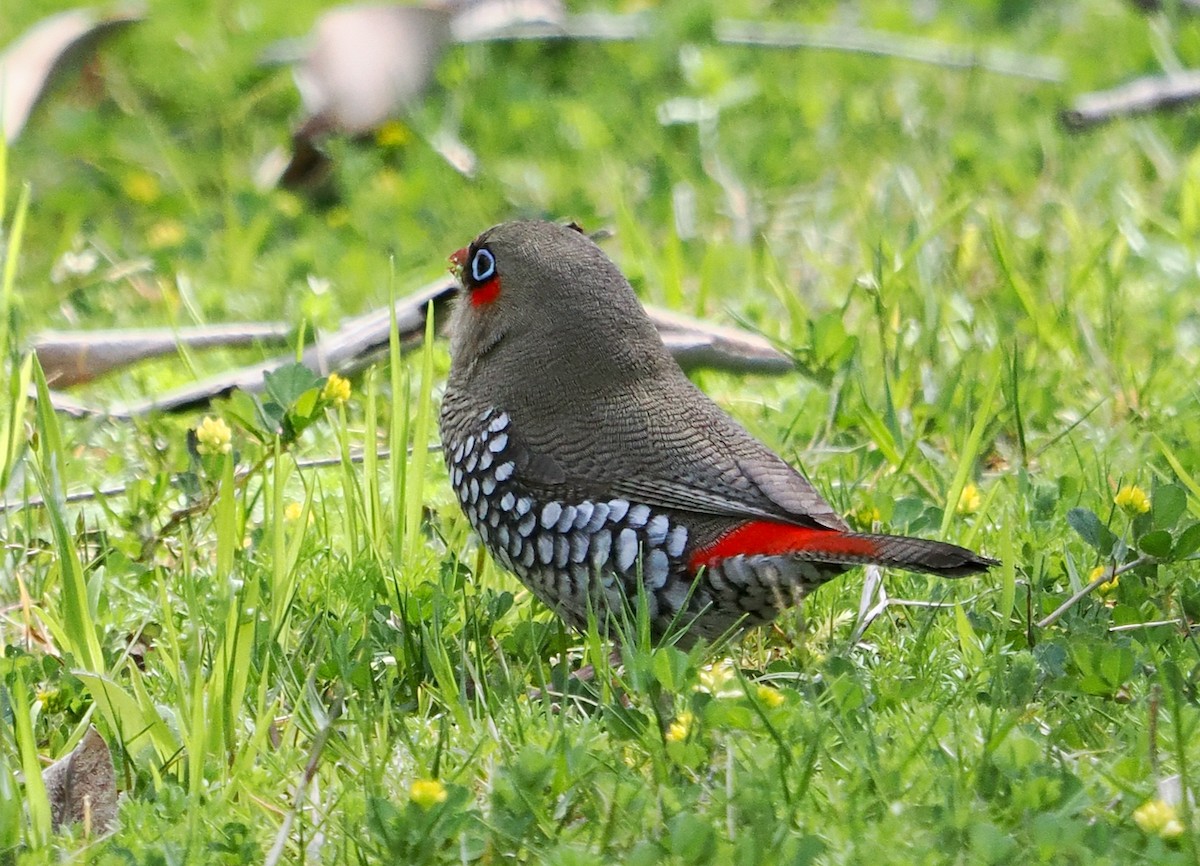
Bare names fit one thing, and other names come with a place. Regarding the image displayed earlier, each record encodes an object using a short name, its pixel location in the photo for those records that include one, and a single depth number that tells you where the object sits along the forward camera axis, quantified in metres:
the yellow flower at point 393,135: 12.98
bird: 6.48
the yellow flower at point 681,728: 5.57
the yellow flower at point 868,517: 7.52
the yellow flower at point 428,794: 5.12
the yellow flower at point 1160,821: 4.97
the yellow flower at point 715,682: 5.81
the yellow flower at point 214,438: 7.52
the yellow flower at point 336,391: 7.68
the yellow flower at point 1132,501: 6.69
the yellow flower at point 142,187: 12.55
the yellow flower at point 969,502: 7.75
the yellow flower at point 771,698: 5.75
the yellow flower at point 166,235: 11.73
